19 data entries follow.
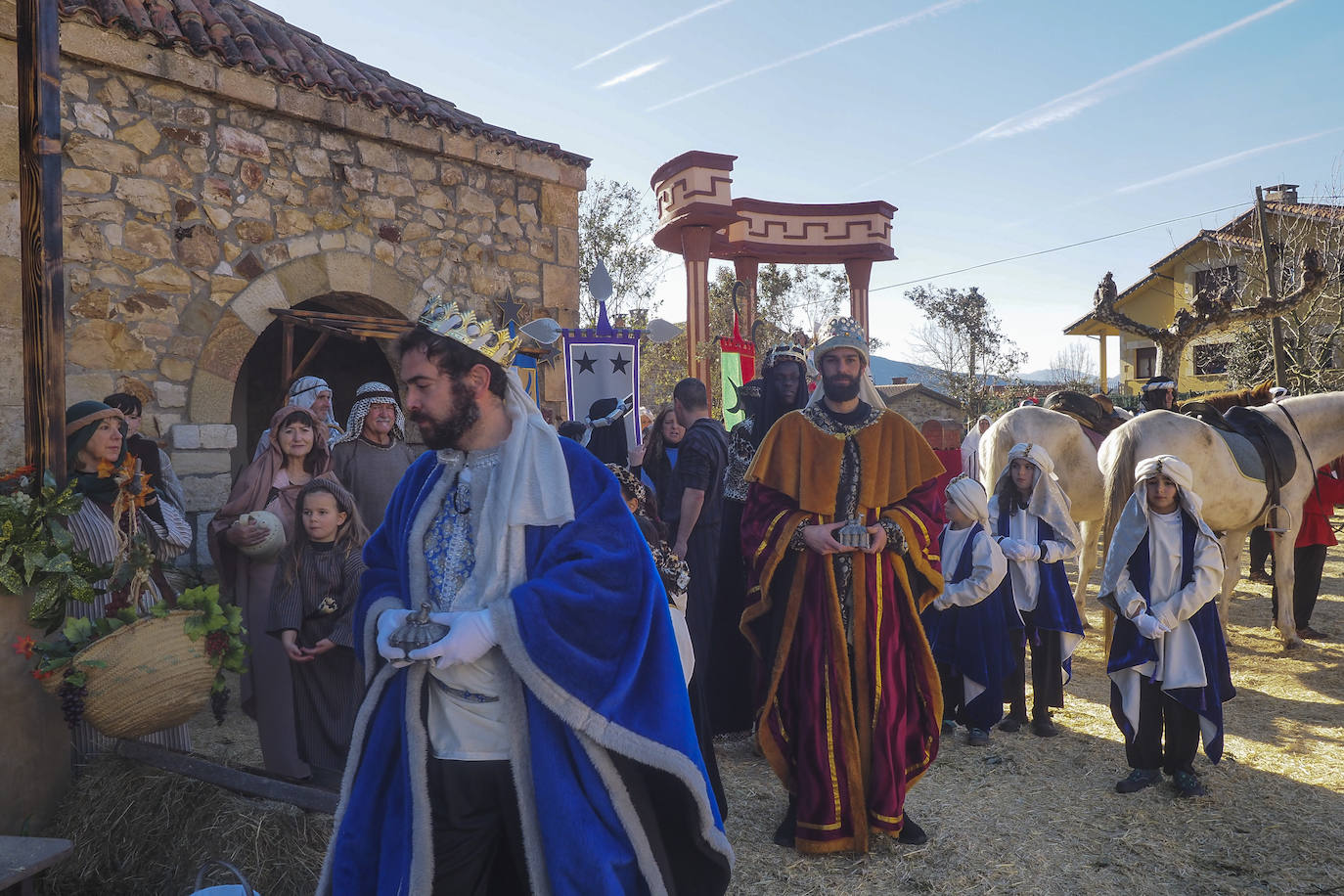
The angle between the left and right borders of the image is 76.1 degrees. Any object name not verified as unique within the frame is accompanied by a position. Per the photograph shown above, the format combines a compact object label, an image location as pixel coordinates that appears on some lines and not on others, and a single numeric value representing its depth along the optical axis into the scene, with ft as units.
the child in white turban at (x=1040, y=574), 16.90
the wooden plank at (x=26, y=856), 7.61
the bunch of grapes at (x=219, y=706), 16.19
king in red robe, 11.84
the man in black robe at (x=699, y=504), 16.89
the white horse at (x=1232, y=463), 21.48
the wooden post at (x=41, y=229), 10.50
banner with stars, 23.80
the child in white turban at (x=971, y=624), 16.11
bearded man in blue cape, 6.43
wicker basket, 9.94
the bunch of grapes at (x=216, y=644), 10.55
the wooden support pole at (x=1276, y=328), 47.09
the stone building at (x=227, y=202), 19.75
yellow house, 59.47
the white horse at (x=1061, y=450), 26.05
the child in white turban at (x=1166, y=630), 13.38
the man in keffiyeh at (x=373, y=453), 16.15
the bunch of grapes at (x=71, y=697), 10.02
